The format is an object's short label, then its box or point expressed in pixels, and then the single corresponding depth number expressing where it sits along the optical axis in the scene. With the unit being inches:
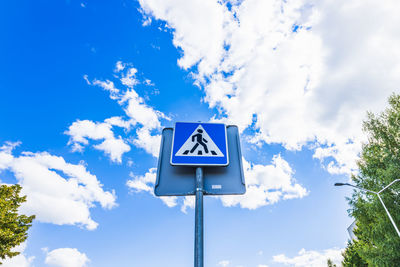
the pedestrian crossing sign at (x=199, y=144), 71.6
